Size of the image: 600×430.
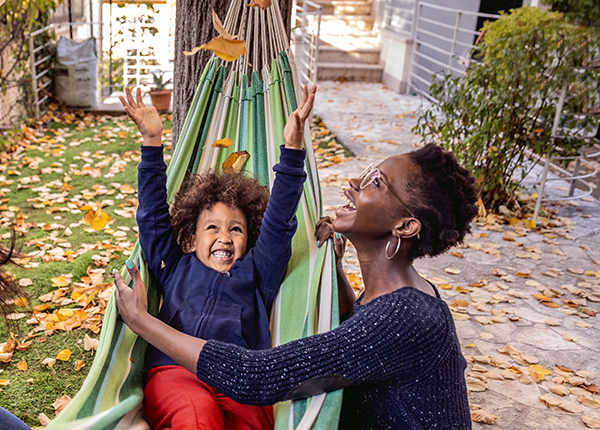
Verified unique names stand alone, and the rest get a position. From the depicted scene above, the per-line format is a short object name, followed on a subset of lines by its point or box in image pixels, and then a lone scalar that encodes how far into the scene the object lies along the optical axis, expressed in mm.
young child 1446
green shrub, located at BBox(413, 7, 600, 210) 3359
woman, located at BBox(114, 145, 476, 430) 1093
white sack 5602
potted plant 5828
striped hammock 1129
